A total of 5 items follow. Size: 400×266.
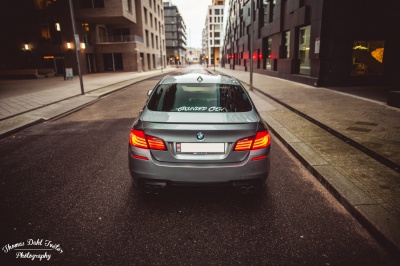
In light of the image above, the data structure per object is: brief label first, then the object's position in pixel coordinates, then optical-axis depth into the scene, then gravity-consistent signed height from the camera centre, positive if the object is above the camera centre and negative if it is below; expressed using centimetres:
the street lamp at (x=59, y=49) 3517 +300
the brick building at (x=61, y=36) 3488 +495
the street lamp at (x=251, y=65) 1535 +15
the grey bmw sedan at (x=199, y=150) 282 -87
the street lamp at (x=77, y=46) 1389 +133
